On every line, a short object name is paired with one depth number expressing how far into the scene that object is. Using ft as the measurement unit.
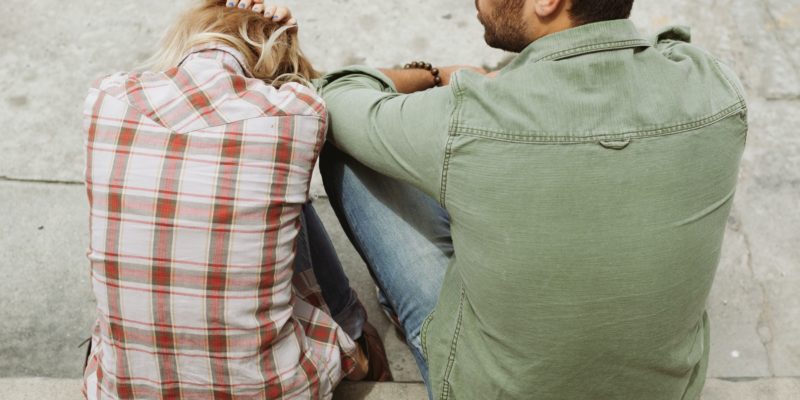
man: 3.51
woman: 4.00
